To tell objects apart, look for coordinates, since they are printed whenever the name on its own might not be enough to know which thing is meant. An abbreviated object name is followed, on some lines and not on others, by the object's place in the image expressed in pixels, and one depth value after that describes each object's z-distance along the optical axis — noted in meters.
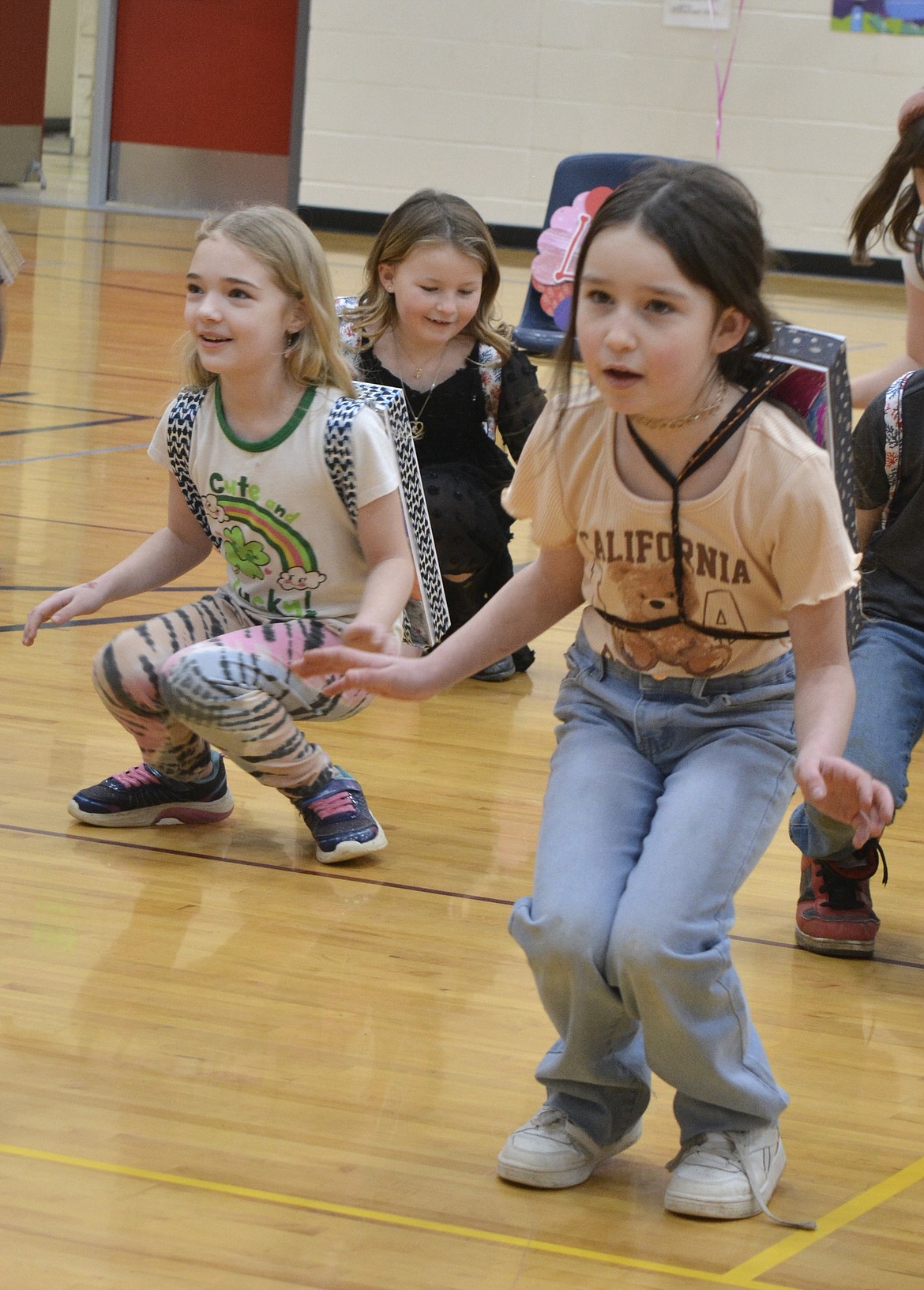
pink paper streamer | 17.64
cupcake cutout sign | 10.43
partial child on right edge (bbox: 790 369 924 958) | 3.82
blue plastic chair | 11.09
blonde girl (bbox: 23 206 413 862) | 4.01
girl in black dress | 5.41
